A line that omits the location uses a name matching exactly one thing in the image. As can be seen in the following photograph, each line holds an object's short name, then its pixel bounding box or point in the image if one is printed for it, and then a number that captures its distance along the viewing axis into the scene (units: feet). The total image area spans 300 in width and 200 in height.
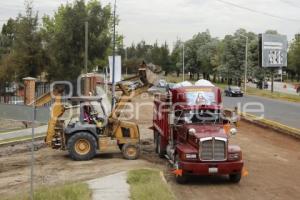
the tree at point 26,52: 126.31
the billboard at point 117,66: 100.53
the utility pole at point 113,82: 80.19
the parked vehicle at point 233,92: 218.59
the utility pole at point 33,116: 34.24
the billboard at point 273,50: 237.66
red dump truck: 46.37
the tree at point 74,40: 134.41
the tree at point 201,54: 389.60
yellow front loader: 60.13
